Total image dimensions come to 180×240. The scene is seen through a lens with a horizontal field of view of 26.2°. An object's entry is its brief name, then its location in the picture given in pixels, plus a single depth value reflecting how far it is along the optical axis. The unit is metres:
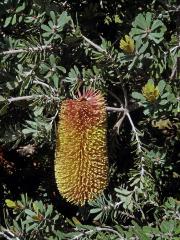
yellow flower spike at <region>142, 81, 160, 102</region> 0.47
